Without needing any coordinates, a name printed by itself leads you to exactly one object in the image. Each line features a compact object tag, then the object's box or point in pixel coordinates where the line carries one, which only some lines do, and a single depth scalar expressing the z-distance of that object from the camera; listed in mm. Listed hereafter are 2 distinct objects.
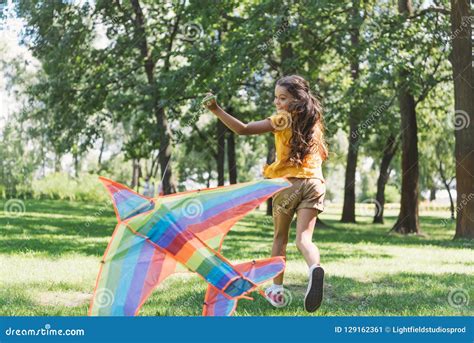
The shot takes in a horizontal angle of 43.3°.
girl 4836
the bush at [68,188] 27859
